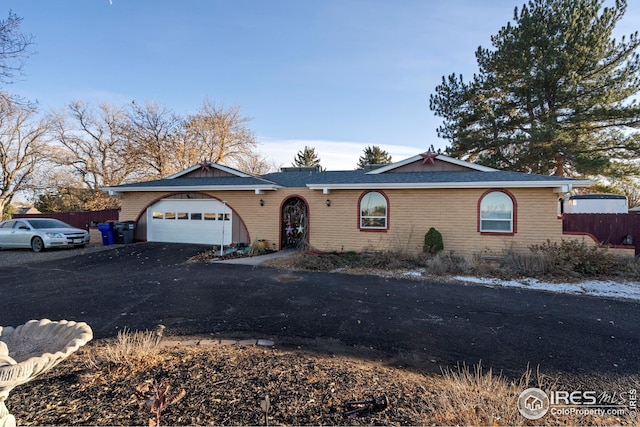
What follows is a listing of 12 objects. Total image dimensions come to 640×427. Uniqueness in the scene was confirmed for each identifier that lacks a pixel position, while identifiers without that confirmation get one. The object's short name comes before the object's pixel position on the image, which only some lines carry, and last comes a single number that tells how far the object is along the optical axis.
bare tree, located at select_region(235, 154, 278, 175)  33.12
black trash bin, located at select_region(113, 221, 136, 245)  14.65
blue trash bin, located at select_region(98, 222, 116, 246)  14.48
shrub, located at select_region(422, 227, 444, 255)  10.79
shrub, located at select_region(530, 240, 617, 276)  8.44
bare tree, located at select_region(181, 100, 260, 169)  29.73
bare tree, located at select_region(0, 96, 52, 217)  25.00
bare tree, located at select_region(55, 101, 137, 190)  27.75
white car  12.79
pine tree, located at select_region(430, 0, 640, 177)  16.22
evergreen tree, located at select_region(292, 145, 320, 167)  44.88
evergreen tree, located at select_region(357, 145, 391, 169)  41.38
